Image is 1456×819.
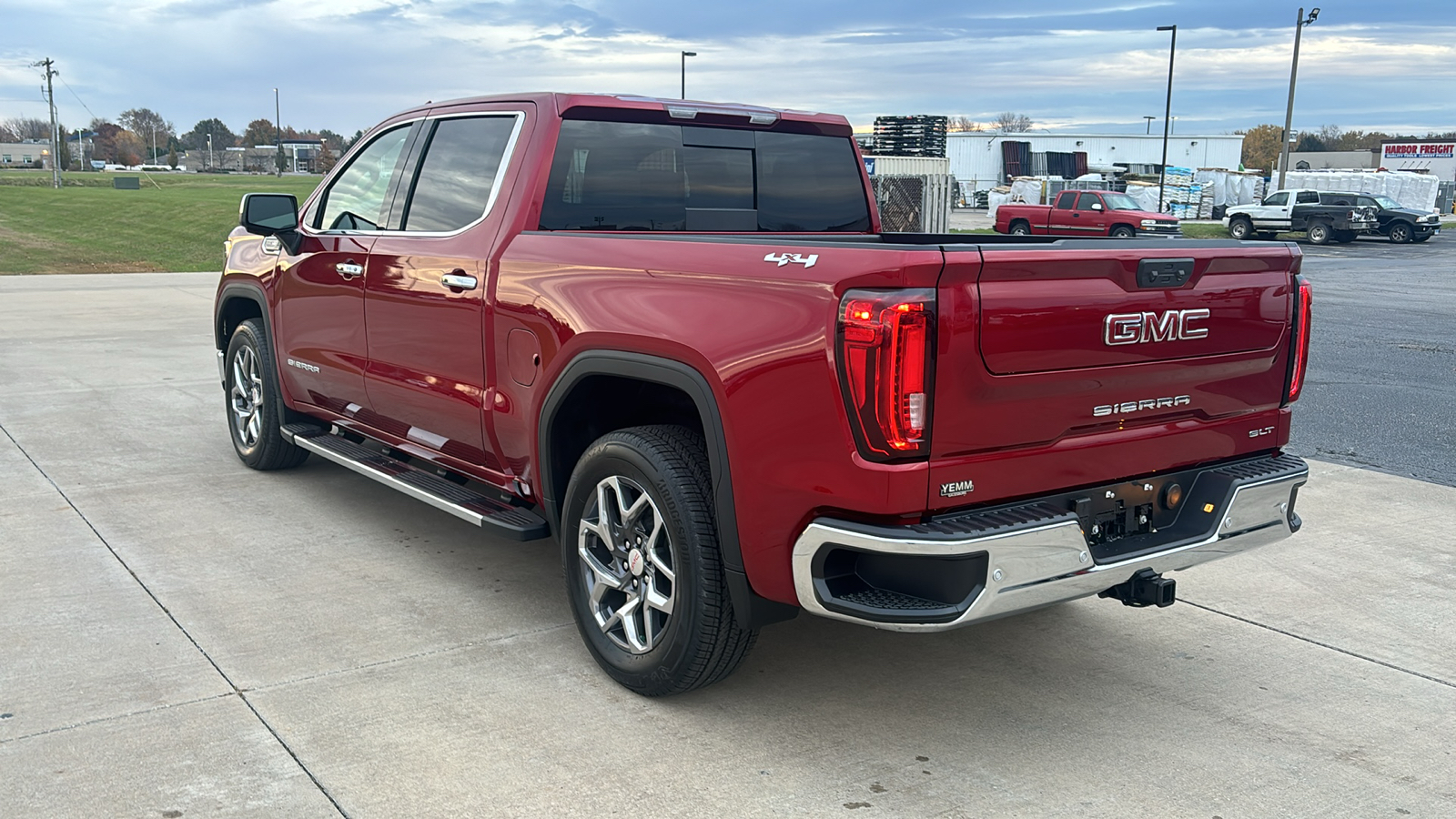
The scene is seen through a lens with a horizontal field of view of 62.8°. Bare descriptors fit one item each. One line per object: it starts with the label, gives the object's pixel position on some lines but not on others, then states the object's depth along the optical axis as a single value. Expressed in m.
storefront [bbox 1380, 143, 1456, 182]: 71.62
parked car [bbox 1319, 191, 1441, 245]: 36.38
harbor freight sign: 71.88
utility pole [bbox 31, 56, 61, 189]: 74.38
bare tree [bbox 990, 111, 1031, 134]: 129.88
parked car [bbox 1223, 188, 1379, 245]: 36.16
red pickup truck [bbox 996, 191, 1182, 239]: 31.66
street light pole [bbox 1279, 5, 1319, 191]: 38.88
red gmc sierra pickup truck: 3.08
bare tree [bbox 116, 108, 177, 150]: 174.09
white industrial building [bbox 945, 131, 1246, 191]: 69.44
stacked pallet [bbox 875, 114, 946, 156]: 26.59
